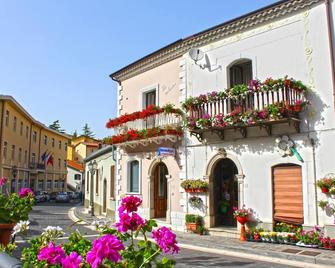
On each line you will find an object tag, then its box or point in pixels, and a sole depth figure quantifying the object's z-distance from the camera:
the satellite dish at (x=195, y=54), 13.99
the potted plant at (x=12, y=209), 4.84
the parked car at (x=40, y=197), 41.12
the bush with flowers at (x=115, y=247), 2.06
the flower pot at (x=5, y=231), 4.73
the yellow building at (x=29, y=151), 35.38
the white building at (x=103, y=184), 21.97
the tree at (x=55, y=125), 95.69
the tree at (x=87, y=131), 107.12
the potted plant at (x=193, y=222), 13.41
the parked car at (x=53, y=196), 46.82
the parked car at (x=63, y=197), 43.58
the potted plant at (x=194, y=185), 13.42
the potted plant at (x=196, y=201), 13.65
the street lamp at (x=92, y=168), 25.41
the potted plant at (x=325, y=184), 9.94
